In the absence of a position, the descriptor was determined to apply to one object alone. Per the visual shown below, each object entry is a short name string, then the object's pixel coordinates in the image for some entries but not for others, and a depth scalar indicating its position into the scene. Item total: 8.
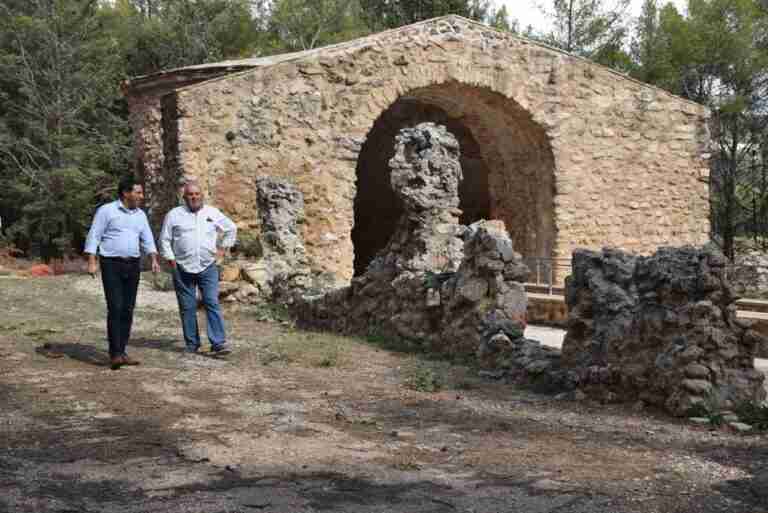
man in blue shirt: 6.52
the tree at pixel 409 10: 30.57
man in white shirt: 7.07
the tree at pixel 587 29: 30.12
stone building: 12.96
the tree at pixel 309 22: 35.47
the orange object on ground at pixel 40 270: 17.68
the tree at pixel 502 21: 35.84
